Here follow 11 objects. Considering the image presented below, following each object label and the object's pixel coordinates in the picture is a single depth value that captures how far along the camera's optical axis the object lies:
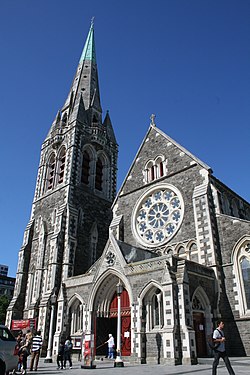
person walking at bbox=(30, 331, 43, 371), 13.48
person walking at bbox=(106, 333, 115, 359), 18.54
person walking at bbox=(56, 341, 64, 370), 15.16
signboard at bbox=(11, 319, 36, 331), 26.30
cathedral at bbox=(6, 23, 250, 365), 17.12
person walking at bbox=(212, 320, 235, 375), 9.10
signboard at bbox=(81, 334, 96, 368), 14.62
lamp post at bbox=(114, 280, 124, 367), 14.73
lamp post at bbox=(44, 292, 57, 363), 19.94
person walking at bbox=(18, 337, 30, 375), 12.93
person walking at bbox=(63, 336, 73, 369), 15.83
